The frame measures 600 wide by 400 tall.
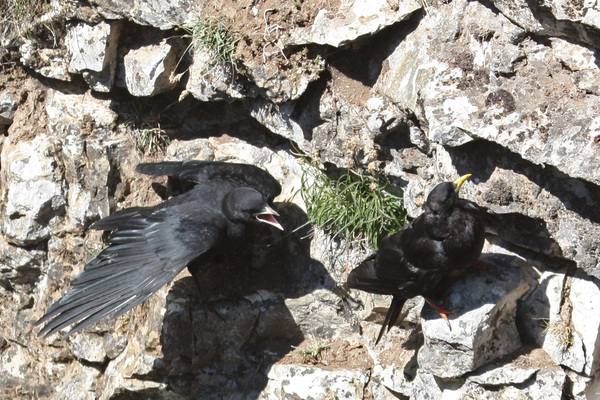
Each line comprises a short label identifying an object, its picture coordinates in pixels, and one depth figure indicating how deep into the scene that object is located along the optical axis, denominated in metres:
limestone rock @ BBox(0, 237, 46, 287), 15.22
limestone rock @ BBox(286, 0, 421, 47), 11.75
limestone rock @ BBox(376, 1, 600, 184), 9.65
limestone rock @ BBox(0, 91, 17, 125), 15.45
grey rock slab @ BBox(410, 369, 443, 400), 11.37
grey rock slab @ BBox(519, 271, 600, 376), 10.49
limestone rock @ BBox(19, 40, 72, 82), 15.04
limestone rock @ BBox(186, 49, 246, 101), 13.39
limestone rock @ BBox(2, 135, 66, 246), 14.82
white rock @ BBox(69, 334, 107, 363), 14.30
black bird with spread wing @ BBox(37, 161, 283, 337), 11.72
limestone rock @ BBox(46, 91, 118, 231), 14.67
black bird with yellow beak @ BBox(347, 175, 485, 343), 10.28
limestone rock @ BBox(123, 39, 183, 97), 14.03
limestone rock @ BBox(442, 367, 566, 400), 10.49
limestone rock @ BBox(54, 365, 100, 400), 14.24
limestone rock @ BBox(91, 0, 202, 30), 13.77
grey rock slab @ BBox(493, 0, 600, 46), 9.27
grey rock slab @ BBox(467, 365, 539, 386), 10.59
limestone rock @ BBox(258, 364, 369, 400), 12.37
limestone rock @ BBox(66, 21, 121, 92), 14.30
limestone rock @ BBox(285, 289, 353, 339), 13.21
